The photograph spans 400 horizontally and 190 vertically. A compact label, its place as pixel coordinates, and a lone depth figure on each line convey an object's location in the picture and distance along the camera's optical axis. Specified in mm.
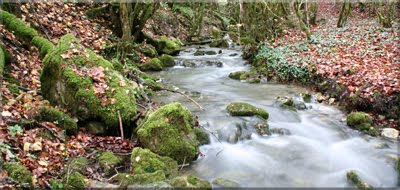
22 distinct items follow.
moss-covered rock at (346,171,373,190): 4875
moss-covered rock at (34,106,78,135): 5312
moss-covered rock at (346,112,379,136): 6789
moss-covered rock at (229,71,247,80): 12245
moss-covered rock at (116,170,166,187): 4410
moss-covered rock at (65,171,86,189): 4145
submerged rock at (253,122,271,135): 6879
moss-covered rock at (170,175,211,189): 4336
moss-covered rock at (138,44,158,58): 13816
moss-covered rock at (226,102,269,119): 7391
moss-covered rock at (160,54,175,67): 14074
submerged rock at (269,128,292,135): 7008
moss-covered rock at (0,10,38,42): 7312
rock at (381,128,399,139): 6566
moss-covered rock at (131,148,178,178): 4816
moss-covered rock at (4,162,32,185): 3725
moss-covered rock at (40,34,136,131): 5758
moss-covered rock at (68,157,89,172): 4570
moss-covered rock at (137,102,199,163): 5414
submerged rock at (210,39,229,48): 20469
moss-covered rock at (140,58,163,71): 12582
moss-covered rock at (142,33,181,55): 15286
